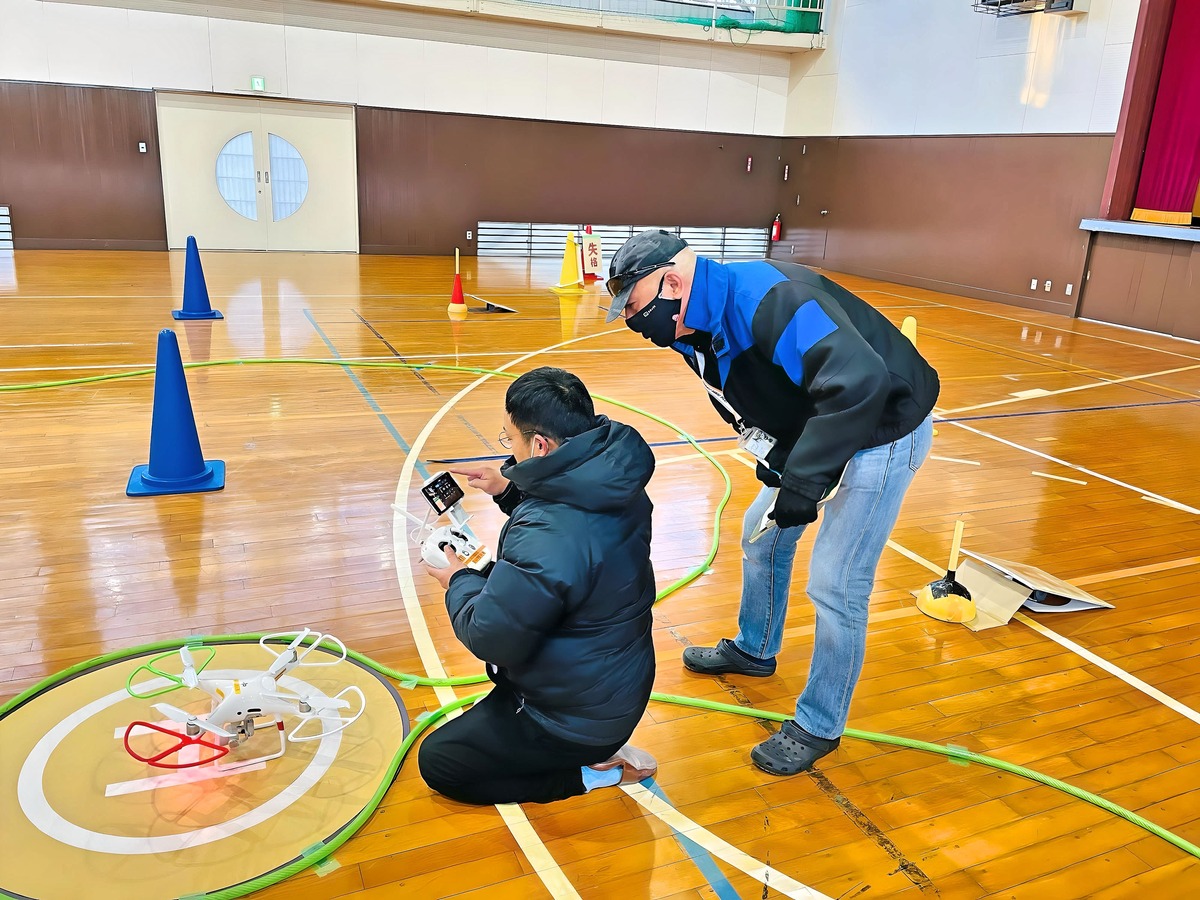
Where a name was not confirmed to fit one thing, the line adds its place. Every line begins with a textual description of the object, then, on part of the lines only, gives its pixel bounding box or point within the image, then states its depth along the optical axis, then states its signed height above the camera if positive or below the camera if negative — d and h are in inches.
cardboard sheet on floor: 140.8 -59.4
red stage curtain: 403.9 +45.4
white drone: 95.0 -57.7
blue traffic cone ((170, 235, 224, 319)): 334.6 -42.7
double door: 551.8 +6.4
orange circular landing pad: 81.3 -62.2
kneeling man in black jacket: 78.8 -37.7
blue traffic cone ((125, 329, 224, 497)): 172.4 -51.0
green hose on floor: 83.3 -62.3
